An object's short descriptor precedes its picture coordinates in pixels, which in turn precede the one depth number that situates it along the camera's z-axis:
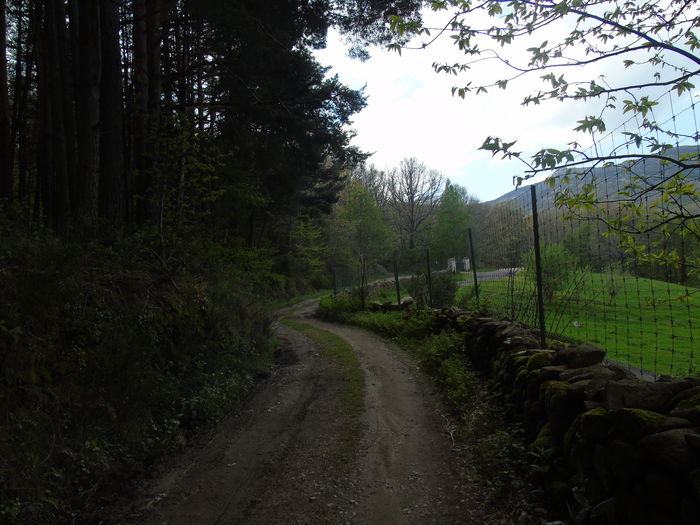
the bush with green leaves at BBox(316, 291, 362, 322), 16.47
